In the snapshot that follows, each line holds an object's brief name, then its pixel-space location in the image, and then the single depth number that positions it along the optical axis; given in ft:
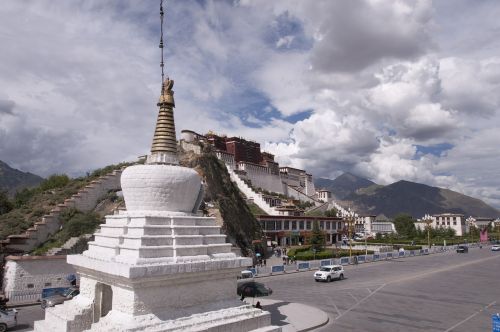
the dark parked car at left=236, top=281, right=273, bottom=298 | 81.13
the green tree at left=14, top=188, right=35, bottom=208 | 169.20
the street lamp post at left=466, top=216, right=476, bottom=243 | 518.37
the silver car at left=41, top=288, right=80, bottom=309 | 70.49
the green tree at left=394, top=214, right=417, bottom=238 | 326.12
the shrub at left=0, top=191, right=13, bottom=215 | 155.76
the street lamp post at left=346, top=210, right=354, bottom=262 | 151.49
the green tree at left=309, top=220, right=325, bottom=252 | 187.09
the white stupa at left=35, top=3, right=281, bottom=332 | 42.50
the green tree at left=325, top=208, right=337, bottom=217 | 306.72
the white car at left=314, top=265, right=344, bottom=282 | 107.34
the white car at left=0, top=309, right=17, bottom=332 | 59.57
